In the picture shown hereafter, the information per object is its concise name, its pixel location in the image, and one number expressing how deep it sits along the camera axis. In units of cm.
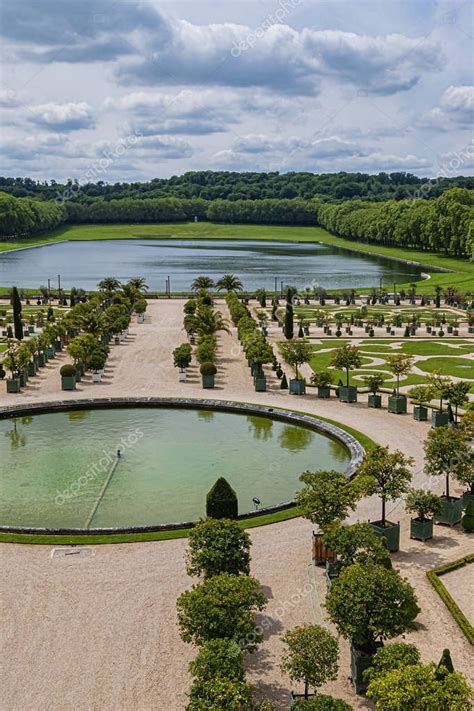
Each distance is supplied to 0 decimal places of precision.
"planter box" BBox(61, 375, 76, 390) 4203
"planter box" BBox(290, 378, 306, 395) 4109
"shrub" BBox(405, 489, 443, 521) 2228
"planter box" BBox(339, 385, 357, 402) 3925
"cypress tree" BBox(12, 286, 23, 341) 6084
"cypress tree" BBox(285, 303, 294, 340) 6122
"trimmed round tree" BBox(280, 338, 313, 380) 4322
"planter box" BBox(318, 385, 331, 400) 4041
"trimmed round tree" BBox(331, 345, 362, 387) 4050
